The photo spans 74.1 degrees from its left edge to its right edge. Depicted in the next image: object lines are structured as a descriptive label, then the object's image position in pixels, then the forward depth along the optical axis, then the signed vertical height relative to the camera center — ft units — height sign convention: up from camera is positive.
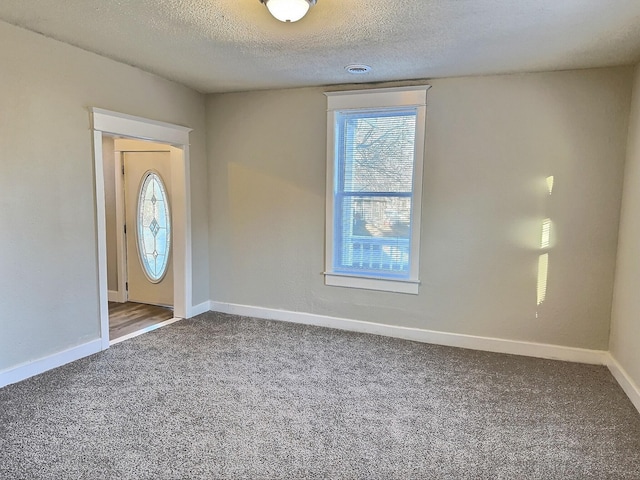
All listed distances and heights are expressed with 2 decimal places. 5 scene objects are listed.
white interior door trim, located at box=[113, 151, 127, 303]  16.98 -1.40
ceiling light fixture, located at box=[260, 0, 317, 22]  7.07 +3.28
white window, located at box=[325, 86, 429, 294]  12.90 +0.53
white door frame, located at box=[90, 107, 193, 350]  11.39 +0.17
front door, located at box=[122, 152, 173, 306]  16.42 -1.06
